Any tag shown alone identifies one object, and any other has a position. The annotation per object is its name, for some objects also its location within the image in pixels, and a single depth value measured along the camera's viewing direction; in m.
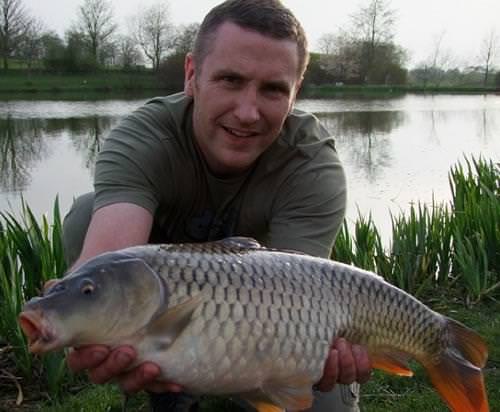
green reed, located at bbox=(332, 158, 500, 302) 3.03
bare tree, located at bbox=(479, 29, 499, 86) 44.78
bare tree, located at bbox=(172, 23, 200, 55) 33.43
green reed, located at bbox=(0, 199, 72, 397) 2.20
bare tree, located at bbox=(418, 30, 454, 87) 48.47
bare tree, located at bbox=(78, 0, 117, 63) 37.51
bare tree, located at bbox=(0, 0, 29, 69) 33.00
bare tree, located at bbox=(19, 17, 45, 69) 34.19
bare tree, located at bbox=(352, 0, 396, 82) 40.88
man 1.71
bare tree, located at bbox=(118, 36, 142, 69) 35.84
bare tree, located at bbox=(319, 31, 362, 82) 40.25
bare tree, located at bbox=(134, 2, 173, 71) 36.90
